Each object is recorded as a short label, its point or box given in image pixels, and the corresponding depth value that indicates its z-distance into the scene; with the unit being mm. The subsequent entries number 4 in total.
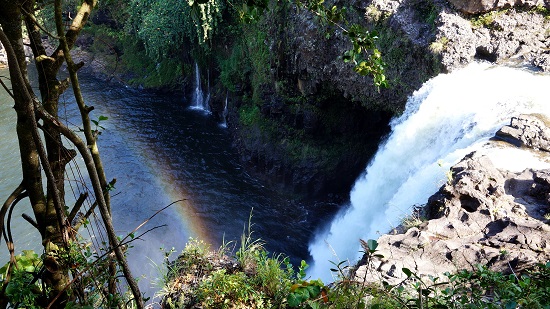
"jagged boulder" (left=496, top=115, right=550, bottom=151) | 6934
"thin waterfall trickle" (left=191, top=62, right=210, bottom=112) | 18597
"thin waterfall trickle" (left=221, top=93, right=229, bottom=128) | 16944
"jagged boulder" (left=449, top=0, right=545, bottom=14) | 9867
